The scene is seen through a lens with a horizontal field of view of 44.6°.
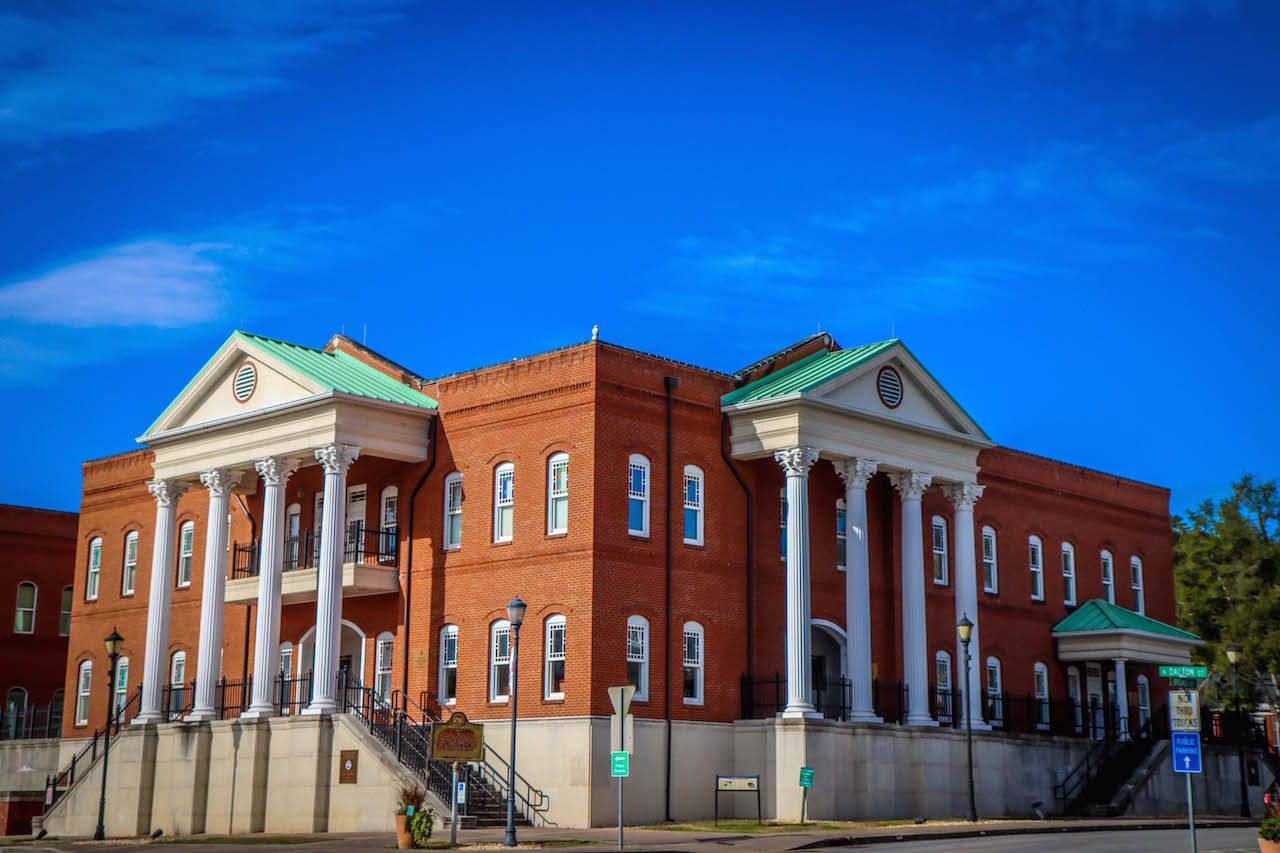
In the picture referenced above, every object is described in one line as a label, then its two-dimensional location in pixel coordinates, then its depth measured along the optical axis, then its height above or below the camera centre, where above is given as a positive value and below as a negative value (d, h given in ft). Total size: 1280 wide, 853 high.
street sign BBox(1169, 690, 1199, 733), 76.59 +2.18
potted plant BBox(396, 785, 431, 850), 98.53 -3.89
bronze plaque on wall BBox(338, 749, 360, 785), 125.49 -1.18
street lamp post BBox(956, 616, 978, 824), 128.47 +5.54
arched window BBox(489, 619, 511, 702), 129.90 +7.35
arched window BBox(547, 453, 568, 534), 128.57 +20.99
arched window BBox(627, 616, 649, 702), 125.39 +7.77
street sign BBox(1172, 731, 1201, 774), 75.25 +0.28
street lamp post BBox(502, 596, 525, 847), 97.81 +4.08
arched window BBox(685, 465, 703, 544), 132.16 +20.67
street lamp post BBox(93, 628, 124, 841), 132.05 +1.66
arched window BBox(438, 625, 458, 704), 133.69 +7.34
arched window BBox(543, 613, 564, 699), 125.59 +7.37
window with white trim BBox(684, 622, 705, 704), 128.98 +7.30
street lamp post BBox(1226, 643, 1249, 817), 142.61 +1.97
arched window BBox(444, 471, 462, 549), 137.59 +20.99
